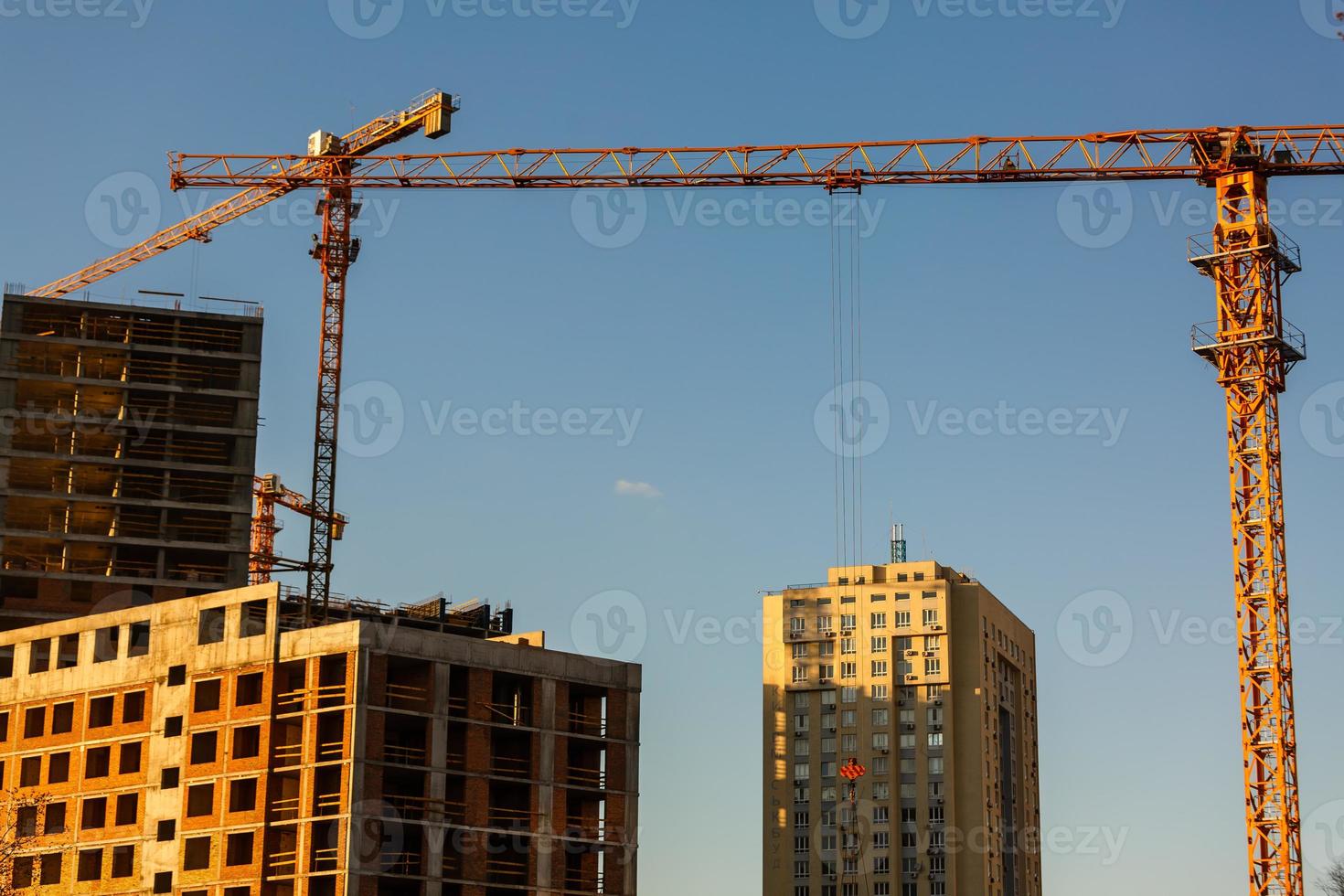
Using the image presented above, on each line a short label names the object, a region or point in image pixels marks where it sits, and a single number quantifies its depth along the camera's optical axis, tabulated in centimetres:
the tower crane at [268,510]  19225
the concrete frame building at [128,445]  15038
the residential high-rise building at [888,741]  18675
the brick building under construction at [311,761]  10081
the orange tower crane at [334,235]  14575
